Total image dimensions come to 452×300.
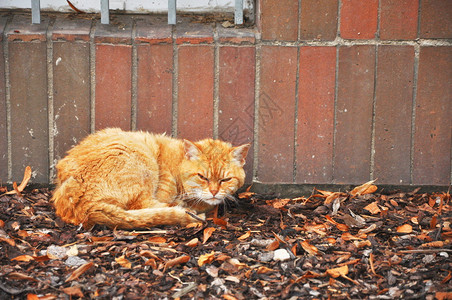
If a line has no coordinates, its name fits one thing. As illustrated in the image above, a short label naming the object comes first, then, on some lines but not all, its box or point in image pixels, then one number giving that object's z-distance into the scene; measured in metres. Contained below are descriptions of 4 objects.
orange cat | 6.53
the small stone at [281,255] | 5.63
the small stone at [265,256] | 5.63
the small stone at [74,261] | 5.48
